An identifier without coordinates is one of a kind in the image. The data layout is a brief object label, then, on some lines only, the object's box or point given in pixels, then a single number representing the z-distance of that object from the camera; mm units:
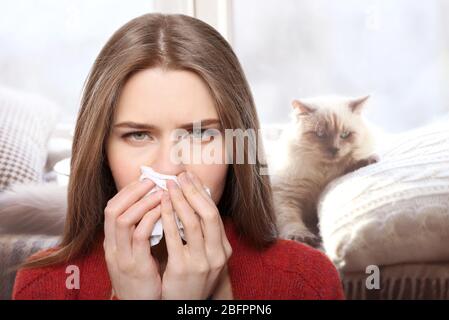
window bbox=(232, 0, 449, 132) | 1303
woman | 826
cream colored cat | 1273
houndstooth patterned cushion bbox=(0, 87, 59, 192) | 1242
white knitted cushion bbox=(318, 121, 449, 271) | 1173
